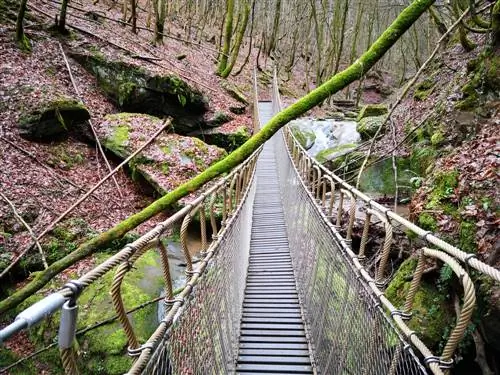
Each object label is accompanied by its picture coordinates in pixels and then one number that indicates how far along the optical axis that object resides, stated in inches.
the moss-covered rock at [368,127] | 367.2
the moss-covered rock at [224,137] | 405.4
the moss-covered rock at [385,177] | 266.1
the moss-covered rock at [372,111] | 437.1
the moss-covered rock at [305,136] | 411.5
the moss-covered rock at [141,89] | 374.3
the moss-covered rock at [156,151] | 304.7
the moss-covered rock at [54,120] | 291.0
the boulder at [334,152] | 335.3
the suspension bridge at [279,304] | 51.6
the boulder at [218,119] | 425.1
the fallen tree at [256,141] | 117.1
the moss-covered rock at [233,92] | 553.9
